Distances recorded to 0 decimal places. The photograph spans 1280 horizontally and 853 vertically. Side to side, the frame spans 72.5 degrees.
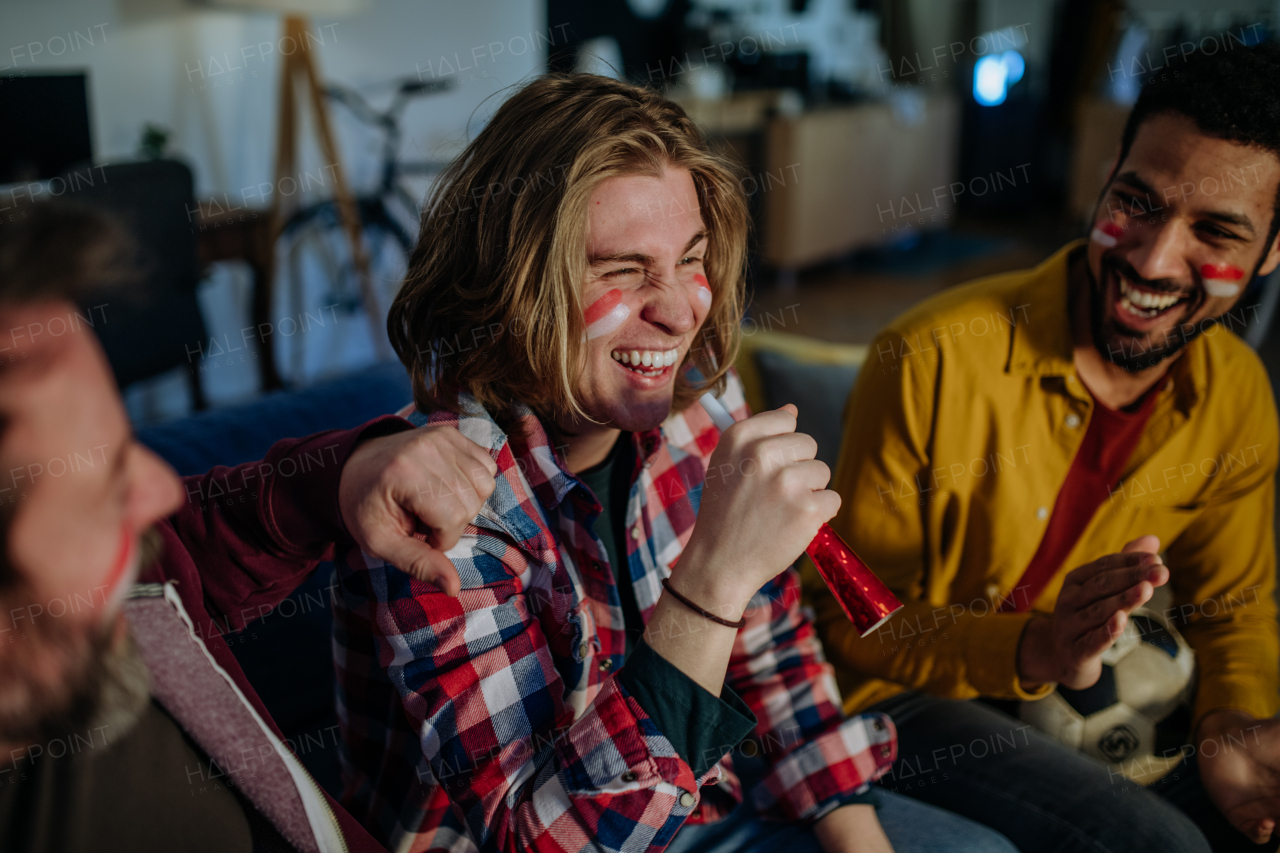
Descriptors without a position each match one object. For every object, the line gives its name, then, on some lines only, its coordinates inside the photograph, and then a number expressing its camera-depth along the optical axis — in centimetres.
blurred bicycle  354
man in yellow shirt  100
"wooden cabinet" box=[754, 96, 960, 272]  494
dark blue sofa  114
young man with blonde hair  70
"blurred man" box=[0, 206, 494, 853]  40
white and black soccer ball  110
